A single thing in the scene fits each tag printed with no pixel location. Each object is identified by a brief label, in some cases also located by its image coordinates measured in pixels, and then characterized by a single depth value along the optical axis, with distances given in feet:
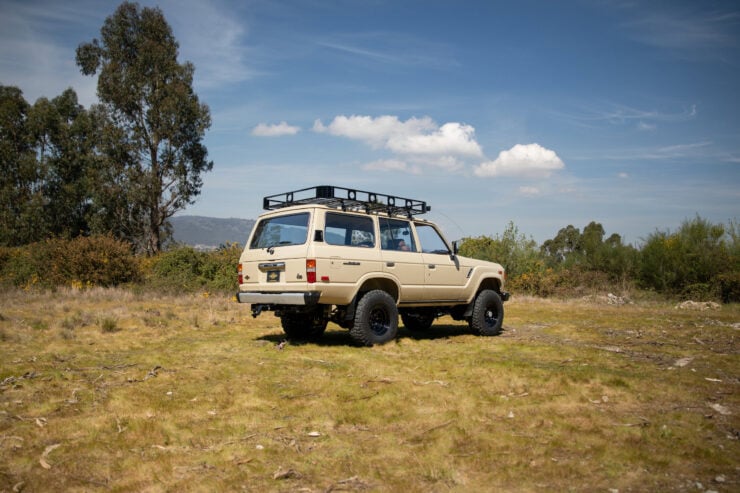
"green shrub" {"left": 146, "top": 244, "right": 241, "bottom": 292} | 56.34
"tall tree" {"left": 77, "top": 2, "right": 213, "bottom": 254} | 100.27
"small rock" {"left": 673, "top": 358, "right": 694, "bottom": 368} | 20.48
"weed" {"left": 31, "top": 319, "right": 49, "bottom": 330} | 29.53
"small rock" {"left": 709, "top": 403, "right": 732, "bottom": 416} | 14.20
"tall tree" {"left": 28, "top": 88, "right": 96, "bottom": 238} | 117.60
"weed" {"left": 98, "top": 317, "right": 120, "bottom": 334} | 28.89
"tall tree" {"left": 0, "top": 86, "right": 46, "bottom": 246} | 113.91
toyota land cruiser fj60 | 23.53
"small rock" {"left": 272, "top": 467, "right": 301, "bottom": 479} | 10.51
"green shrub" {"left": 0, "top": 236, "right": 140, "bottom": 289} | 57.72
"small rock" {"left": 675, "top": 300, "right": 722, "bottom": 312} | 46.88
